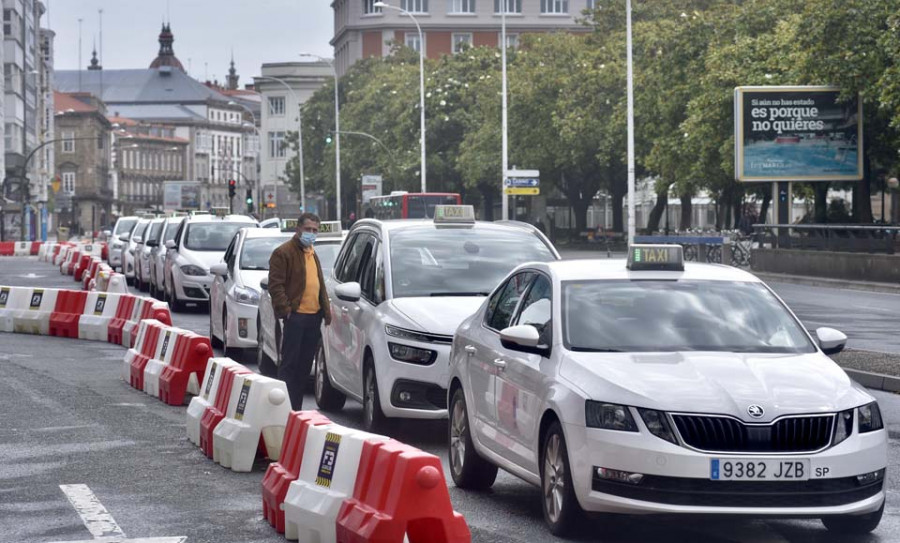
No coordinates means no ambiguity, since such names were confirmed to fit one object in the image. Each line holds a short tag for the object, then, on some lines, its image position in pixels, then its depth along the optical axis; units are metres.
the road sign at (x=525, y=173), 63.66
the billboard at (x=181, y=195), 123.06
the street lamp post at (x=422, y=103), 83.62
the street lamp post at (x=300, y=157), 126.19
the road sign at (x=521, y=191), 63.94
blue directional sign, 63.62
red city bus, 74.31
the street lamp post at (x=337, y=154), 109.58
